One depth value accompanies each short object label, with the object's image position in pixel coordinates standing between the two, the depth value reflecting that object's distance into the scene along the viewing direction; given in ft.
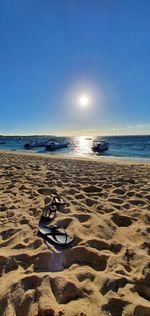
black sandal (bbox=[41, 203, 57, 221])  7.38
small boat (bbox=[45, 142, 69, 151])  71.43
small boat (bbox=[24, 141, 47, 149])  80.77
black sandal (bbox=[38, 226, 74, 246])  5.86
